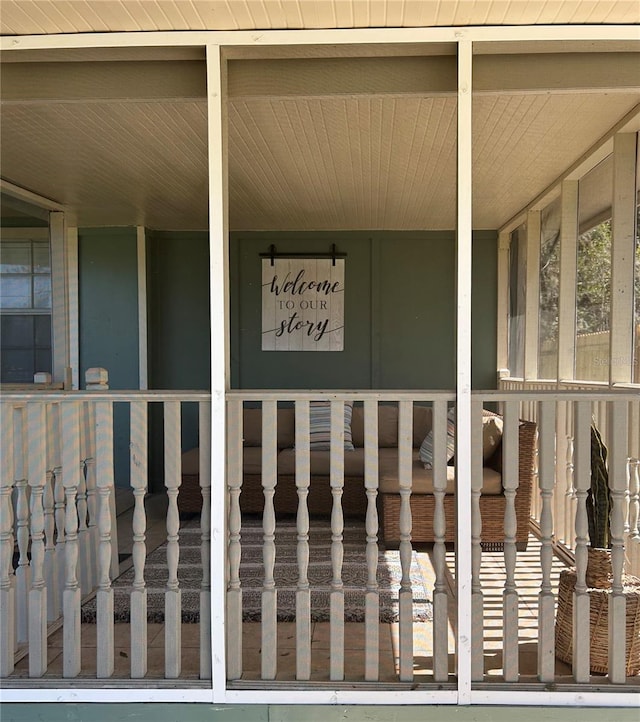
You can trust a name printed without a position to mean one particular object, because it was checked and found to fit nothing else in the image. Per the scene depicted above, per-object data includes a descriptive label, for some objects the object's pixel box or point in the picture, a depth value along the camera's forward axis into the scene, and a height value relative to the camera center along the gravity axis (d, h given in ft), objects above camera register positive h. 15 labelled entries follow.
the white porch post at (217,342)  8.38 +0.11
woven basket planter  9.18 -3.63
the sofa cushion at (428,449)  15.65 -2.32
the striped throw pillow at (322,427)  19.21 -2.16
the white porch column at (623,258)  12.50 +1.64
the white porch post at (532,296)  18.72 +1.44
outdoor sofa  15.05 -3.06
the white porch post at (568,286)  15.76 +1.42
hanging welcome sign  22.25 +1.48
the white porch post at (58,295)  17.69 +1.44
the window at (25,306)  15.75 +1.07
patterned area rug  11.37 -4.23
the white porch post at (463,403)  8.34 -0.64
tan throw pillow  15.60 -1.94
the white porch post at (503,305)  21.91 +1.41
